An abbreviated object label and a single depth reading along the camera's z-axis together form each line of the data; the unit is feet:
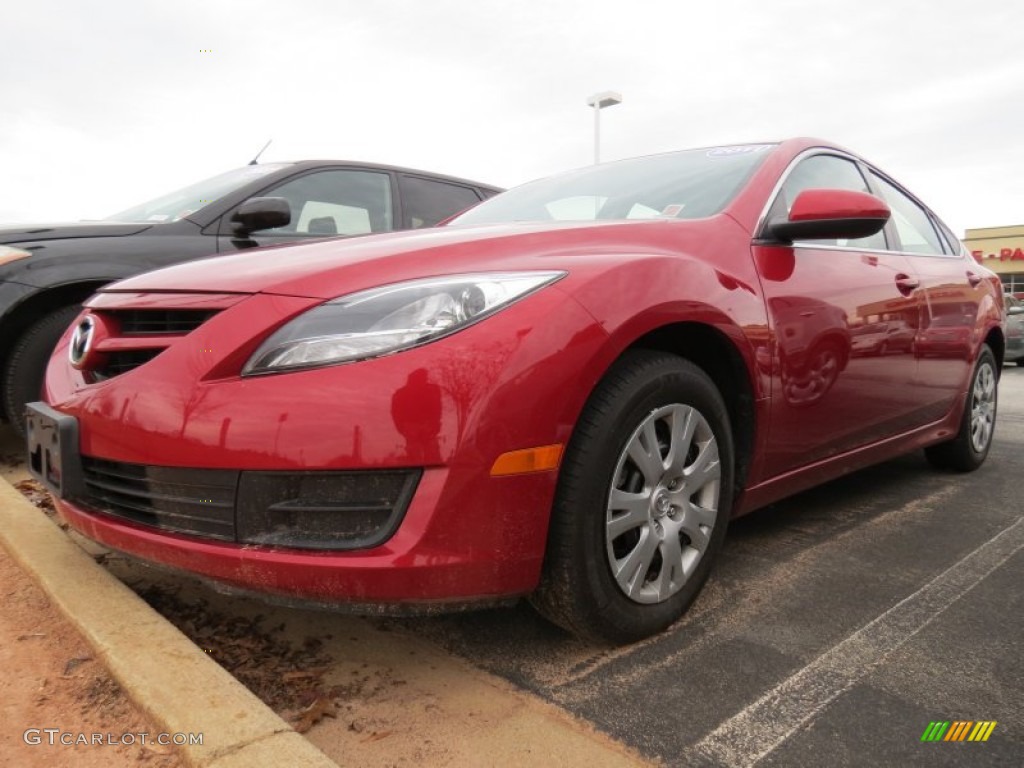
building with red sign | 109.81
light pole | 44.66
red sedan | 5.16
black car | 10.59
